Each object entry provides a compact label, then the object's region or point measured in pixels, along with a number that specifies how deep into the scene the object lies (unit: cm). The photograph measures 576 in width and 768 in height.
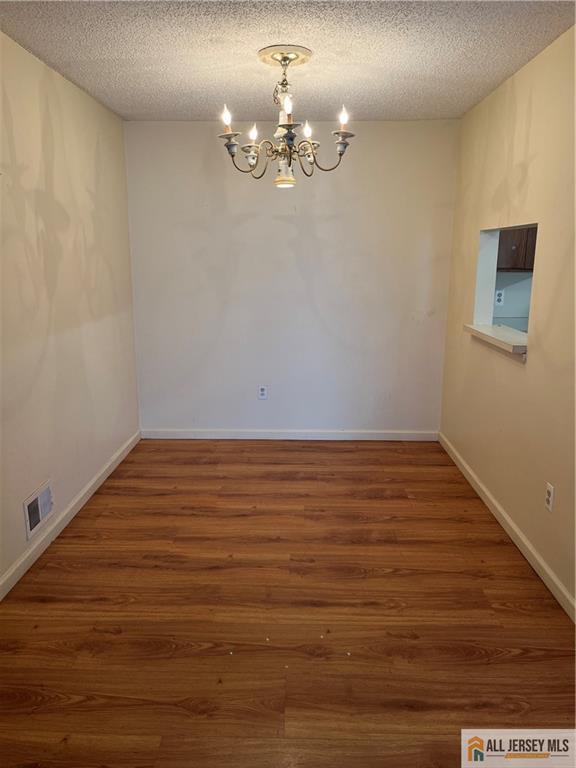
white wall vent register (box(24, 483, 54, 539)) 273
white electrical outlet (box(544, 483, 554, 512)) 254
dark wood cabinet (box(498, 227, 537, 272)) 442
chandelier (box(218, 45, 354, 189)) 235
